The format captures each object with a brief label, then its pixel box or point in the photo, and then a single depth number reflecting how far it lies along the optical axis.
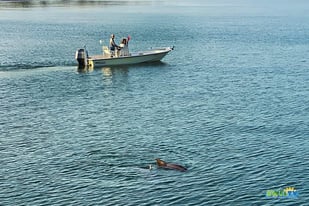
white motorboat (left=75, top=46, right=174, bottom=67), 72.00
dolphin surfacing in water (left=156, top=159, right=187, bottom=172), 34.53
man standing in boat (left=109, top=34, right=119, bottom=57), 73.14
